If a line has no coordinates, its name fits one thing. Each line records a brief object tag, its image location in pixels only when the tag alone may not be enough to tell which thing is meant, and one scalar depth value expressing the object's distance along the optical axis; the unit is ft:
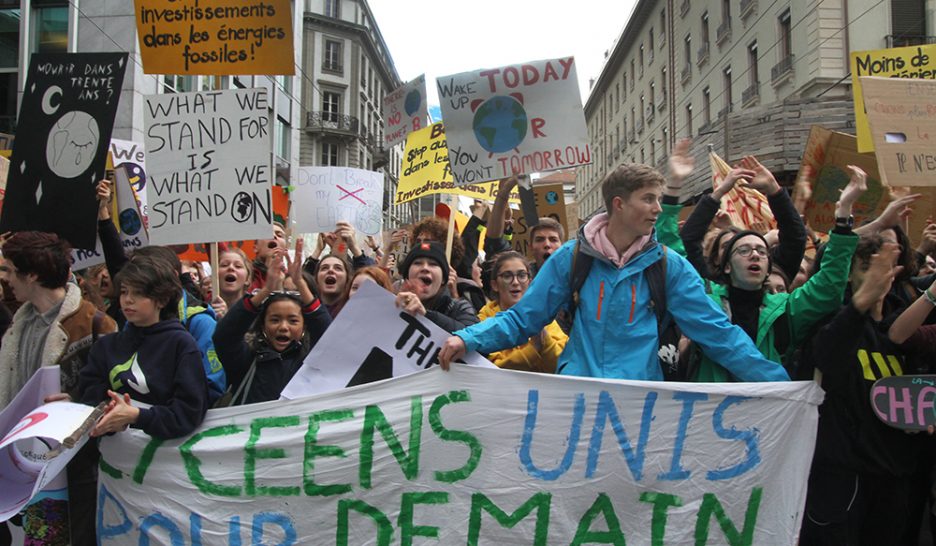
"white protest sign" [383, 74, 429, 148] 25.36
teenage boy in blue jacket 9.24
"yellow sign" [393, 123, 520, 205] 23.35
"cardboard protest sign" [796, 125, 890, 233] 17.42
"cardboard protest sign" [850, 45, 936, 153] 17.66
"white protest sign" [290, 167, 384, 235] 23.56
